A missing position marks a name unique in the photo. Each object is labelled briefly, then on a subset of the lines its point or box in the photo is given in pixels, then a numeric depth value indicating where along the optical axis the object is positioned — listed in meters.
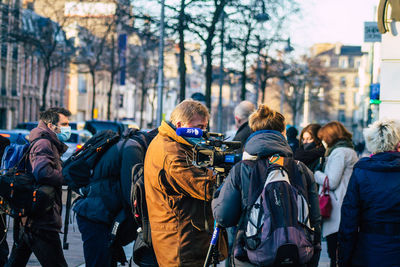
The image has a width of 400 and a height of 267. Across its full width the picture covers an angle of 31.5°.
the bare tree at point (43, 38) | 35.75
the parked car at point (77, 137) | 21.39
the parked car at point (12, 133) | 19.11
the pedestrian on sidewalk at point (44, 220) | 6.23
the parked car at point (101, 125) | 29.69
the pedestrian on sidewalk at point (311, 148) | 8.38
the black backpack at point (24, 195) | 6.16
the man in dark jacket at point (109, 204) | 5.61
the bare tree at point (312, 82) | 65.66
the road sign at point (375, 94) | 12.09
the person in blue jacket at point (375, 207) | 4.97
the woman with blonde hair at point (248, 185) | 4.21
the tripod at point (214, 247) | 4.58
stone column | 10.16
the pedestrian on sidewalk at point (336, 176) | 7.75
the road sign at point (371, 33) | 16.47
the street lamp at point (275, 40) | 28.19
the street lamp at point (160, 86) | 25.45
